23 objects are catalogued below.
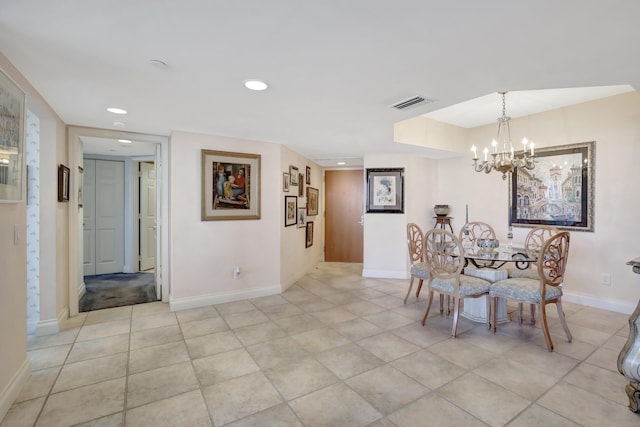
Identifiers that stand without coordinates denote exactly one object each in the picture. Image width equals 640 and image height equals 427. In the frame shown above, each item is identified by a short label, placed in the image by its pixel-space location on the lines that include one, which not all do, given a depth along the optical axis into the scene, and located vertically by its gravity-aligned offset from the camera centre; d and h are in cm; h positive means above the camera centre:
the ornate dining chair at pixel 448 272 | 297 -63
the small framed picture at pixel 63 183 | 310 +24
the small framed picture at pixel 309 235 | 558 -49
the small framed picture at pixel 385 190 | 513 +33
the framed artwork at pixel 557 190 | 372 +28
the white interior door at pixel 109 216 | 534 -16
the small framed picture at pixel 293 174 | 475 +54
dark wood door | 643 -12
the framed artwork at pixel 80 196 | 407 +15
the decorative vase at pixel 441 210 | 511 +0
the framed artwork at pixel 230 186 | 379 +29
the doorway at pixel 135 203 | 347 +8
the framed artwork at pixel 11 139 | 173 +40
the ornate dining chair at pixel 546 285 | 267 -69
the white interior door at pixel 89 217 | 521 -18
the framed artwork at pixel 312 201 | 574 +16
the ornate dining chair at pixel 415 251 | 380 -53
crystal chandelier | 330 +52
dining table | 311 -67
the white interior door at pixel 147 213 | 562 -10
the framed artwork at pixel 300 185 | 514 +40
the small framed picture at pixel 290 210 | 457 -2
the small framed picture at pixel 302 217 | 516 -14
